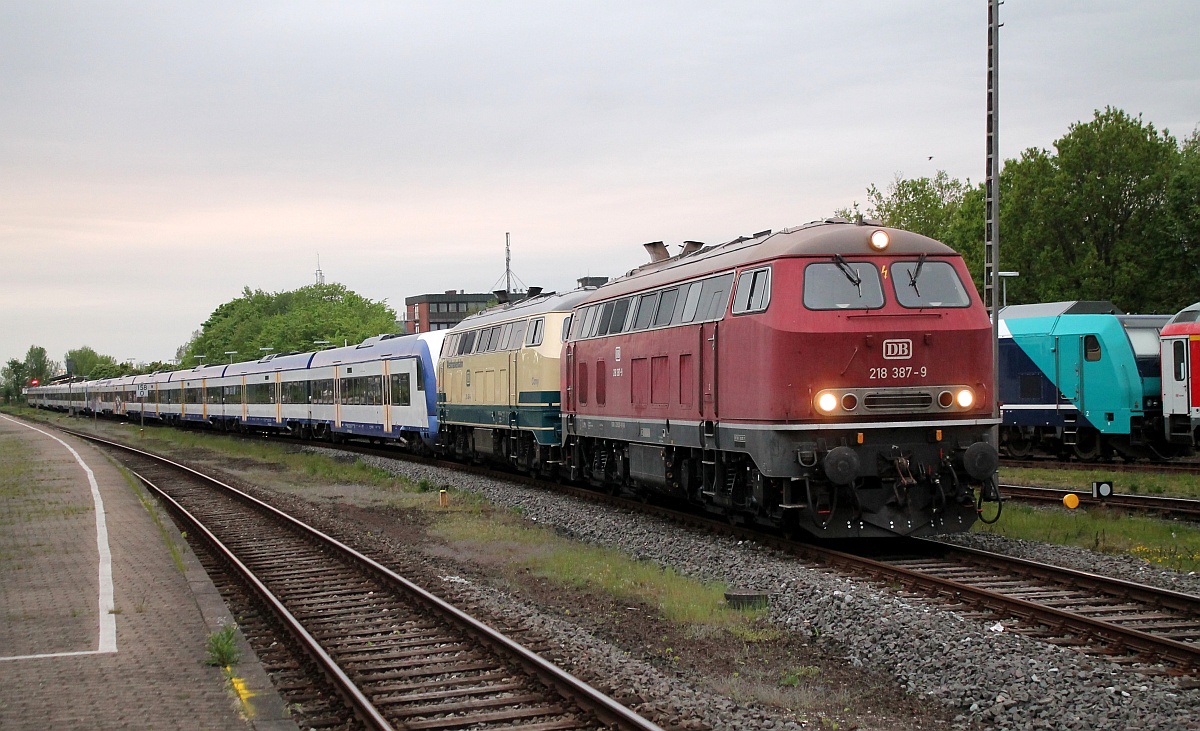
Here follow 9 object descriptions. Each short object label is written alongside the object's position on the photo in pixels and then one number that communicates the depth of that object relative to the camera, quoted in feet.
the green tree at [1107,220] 144.46
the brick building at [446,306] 481.87
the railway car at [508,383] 75.20
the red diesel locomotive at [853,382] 41.22
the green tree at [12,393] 599.57
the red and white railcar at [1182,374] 76.69
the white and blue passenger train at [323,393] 108.47
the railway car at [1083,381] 85.20
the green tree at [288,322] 350.84
